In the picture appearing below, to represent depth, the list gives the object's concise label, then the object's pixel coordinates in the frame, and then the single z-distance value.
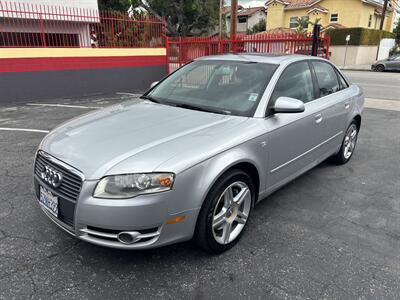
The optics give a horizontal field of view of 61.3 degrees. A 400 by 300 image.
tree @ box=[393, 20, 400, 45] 42.31
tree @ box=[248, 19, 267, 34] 49.75
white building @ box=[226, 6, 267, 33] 54.50
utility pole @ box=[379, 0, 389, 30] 32.01
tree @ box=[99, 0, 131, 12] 22.52
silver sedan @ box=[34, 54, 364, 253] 2.25
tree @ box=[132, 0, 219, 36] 33.88
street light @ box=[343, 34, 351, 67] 27.58
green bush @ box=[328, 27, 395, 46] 29.42
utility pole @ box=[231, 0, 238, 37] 10.57
